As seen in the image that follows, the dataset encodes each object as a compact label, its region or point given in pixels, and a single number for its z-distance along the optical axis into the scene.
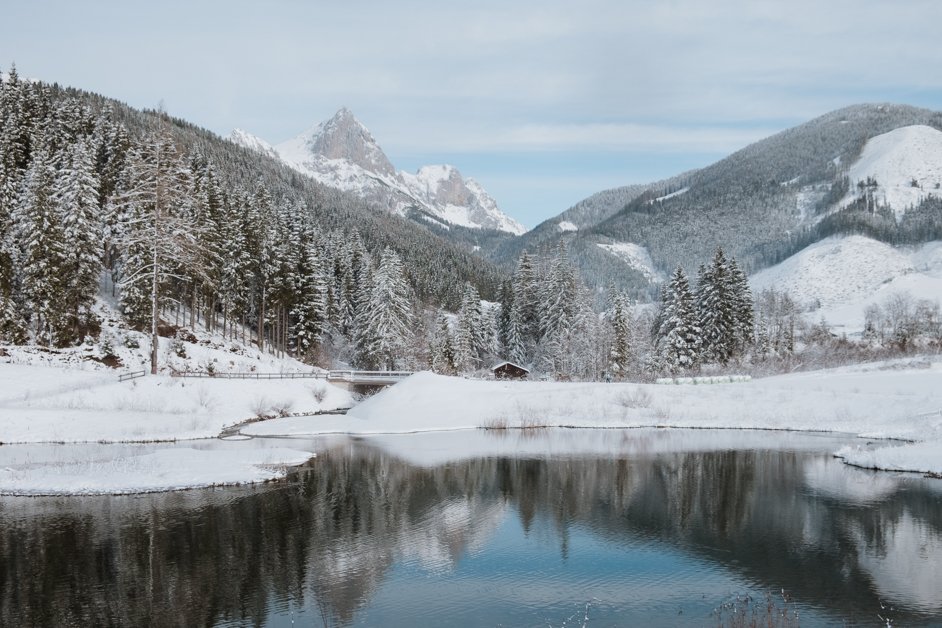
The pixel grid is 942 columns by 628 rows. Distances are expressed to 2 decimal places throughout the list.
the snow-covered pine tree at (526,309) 97.94
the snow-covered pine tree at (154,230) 50.25
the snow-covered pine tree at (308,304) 81.94
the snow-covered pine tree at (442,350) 85.75
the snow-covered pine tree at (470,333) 91.31
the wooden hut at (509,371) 88.38
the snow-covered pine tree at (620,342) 83.81
